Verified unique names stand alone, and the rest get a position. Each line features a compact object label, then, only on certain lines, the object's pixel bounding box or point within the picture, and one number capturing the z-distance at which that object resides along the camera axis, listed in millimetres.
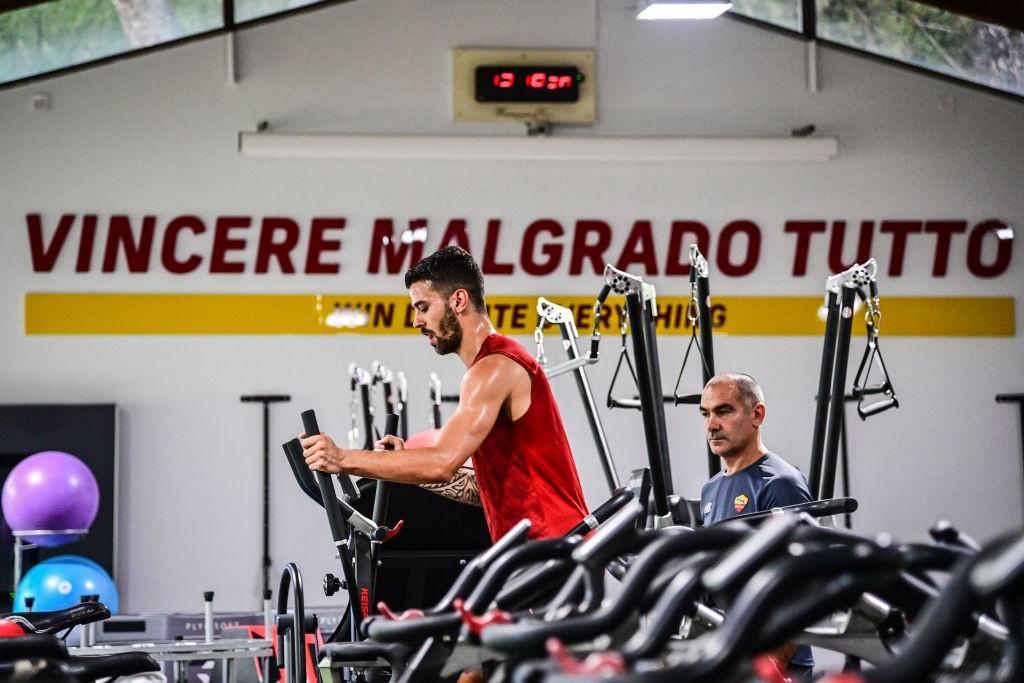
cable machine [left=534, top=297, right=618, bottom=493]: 13586
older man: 9086
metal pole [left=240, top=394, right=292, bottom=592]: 19375
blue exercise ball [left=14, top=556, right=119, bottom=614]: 16141
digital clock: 20172
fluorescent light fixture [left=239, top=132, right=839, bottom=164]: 19656
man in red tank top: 7828
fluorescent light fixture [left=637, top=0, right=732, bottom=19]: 13547
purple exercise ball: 16469
